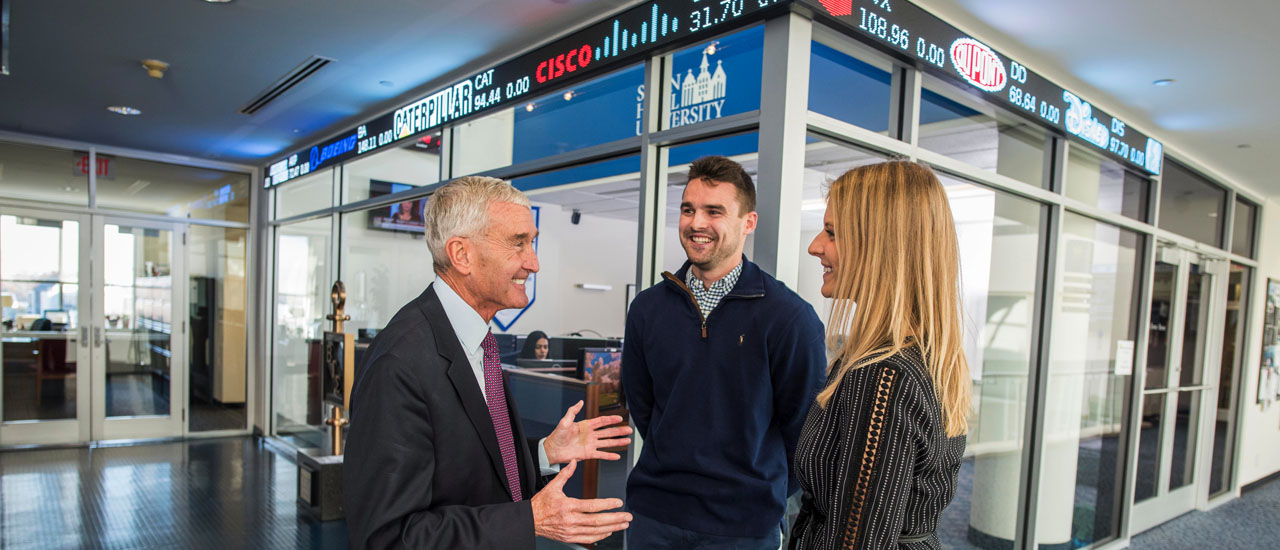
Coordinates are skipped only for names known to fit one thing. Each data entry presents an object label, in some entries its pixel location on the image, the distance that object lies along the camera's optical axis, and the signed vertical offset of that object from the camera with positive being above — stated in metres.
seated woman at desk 4.01 -0.52
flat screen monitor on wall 5.15 +0.25
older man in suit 1.18 -0.30
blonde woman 1.17 -0.19
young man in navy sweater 2.03 -0.36
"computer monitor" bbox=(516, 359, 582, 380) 3.78 -0.61
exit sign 6.79 +0.64
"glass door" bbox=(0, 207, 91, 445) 6.58 -0.91
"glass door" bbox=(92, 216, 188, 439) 6.95 -0.94
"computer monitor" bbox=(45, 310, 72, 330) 6.74 -0.82
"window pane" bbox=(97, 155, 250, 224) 6.98 +0.48
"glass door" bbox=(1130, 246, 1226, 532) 5.42 -0.80
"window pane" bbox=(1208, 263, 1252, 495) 6.49 -0.80
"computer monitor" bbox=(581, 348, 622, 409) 3.50 -0.58
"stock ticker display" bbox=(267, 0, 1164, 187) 2.62 +0.90
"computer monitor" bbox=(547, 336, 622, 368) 3.81 -0.49
